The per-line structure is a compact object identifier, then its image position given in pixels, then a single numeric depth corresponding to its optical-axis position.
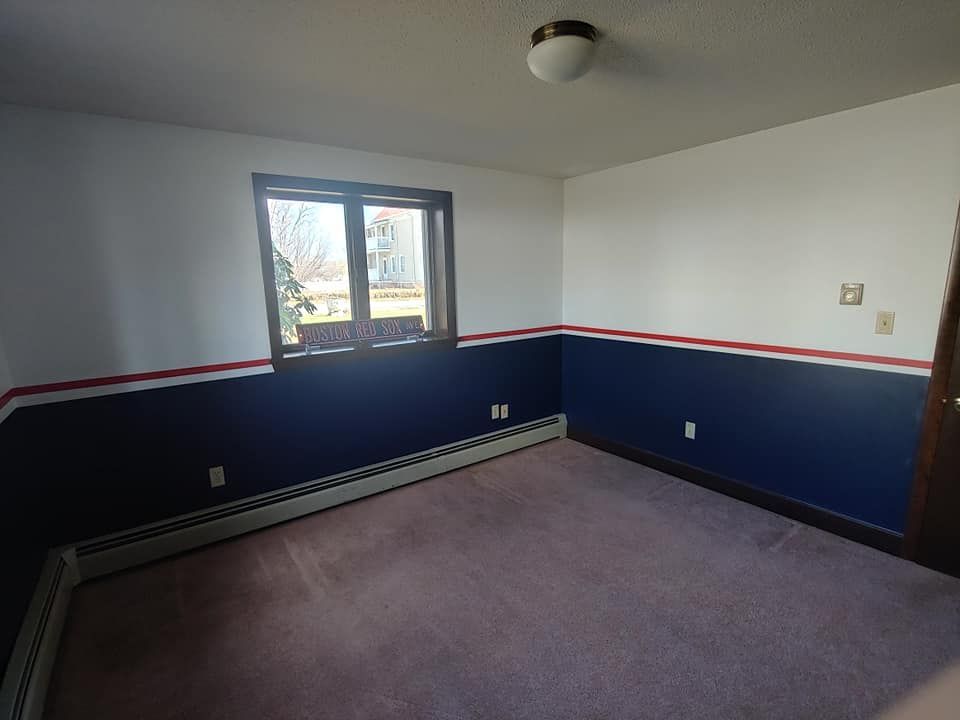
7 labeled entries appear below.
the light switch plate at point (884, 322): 2.31
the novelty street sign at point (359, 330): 2.90
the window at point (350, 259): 2.75
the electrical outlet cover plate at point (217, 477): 2.61
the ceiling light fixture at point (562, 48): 1.46
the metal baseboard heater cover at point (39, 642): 1.50
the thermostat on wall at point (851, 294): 2.39
